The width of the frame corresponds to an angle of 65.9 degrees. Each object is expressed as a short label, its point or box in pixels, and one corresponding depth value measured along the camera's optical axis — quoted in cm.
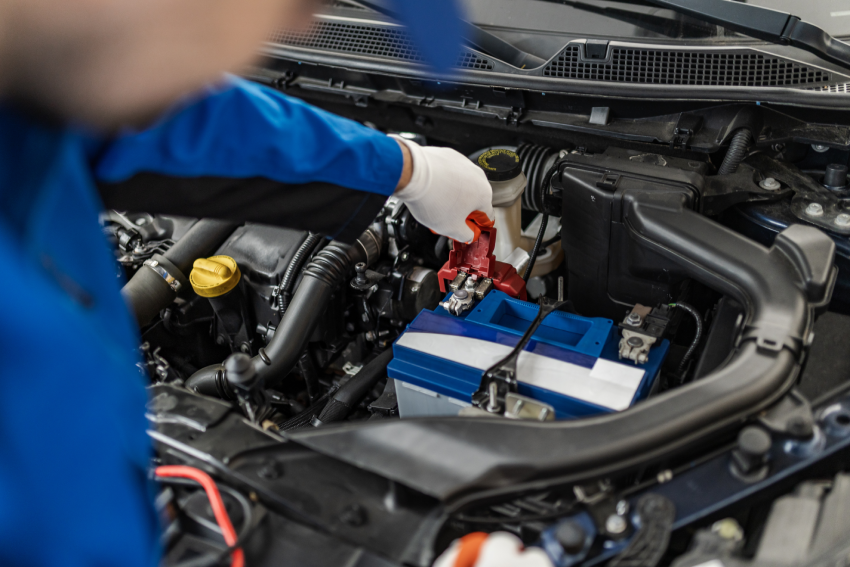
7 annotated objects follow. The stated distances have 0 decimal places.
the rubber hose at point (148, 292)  178
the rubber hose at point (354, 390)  165
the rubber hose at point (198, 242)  186
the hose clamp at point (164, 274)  182
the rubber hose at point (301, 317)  160
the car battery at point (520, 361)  120
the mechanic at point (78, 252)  55
